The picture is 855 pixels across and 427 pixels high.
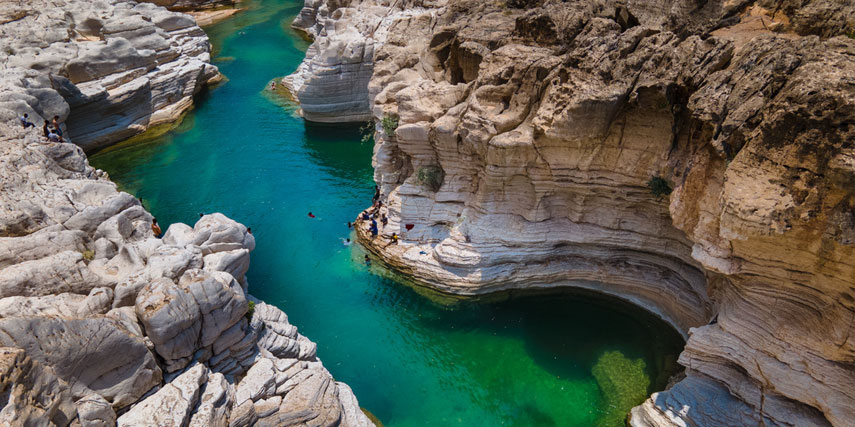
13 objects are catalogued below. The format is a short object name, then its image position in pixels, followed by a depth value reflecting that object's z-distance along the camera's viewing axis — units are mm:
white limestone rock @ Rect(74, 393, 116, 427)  9180
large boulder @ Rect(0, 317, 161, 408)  8891
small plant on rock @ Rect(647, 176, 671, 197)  13719
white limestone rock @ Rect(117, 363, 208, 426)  9938
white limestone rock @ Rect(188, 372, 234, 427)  10422
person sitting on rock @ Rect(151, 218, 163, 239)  16569
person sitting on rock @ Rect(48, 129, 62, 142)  19939
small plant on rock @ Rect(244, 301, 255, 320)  13077
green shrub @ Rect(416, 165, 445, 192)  17953
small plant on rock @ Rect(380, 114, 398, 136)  18348
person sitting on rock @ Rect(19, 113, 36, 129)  19508
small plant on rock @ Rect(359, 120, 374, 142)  27722
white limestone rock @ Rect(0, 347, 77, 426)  7426
